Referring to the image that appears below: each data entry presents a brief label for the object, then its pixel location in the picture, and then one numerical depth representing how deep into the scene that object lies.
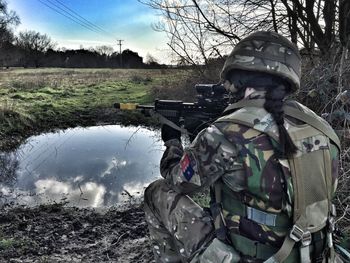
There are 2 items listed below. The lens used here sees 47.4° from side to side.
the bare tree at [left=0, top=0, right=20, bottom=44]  34.57
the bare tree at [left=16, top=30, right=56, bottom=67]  73.81
